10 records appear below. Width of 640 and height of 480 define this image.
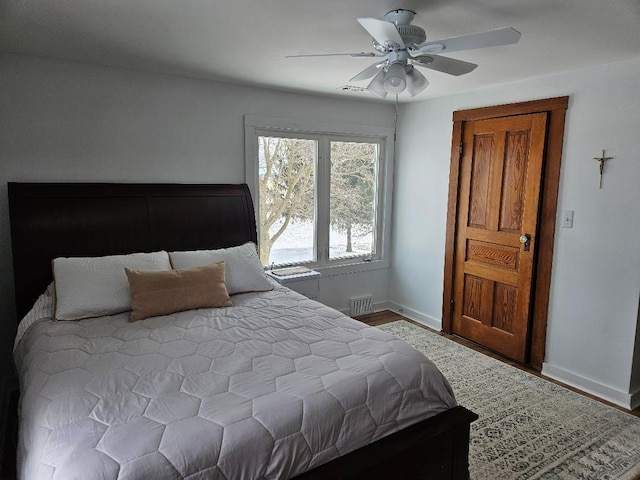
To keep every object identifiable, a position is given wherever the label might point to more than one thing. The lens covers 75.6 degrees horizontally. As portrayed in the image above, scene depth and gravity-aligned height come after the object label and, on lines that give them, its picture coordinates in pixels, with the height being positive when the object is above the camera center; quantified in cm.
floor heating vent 454 -123
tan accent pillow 245 -62
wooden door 337 -29
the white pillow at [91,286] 241 -58
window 387 +1
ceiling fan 169 +66
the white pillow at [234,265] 293 -53
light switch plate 313 -15
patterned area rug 222 -143
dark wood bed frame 170 -32
